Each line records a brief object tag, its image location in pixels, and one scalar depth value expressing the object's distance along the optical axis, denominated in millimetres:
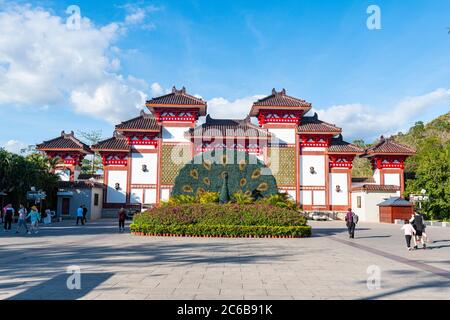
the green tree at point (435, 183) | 28078
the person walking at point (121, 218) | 18620
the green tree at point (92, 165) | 48812
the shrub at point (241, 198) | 17891
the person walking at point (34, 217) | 16250
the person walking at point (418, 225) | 12555
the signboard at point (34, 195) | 22252
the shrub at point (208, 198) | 17922
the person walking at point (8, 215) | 17547
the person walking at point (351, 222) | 16130
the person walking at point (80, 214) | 23352
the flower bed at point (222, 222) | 15688
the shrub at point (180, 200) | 17875
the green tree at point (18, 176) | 23984
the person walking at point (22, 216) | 16484
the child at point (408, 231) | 12141
